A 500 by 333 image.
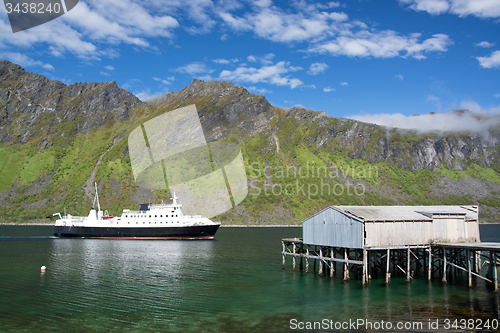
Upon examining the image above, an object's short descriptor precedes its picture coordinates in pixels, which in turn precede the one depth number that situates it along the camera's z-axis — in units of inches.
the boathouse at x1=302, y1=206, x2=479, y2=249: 1459.2
